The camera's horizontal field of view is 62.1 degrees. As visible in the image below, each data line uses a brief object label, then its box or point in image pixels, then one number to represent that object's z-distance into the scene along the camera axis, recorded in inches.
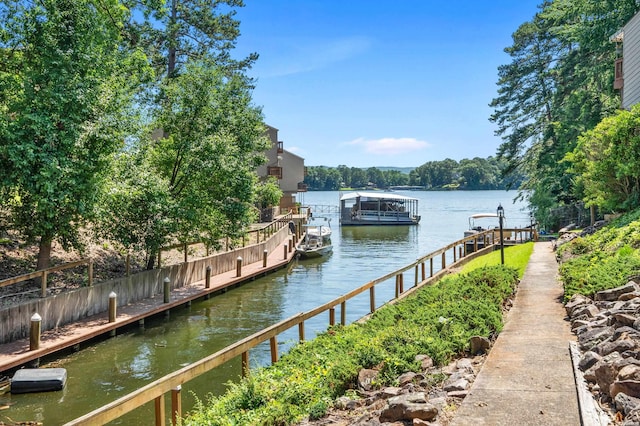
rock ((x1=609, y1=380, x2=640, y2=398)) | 202.7
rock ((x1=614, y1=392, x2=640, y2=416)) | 193.0
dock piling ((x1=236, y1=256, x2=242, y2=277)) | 978.2
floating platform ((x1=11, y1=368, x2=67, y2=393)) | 443.2
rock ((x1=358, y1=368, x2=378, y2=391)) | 279.6
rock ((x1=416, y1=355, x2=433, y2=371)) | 292.1
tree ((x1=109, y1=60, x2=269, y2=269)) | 828.6
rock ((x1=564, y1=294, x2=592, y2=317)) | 394.3
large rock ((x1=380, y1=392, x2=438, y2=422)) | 213.6
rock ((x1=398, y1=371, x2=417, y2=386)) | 269.3
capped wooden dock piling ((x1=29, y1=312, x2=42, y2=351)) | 500.4
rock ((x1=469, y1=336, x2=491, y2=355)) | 323.6
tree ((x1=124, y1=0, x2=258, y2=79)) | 1215.6
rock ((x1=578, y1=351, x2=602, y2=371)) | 257.0
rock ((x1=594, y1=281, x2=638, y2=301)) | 366.8
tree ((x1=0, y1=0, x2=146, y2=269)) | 544.7
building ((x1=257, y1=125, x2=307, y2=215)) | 2436.0
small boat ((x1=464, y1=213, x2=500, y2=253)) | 1328.0
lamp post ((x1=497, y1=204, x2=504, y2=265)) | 751.7
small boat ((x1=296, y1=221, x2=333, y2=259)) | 1438.2
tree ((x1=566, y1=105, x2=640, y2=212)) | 749.9
